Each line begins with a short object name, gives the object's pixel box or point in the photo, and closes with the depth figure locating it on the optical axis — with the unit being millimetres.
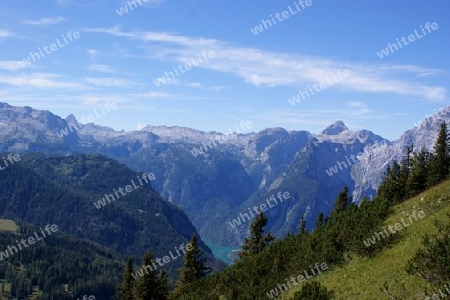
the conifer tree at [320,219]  88281
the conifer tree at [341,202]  85500
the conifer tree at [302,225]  88688
